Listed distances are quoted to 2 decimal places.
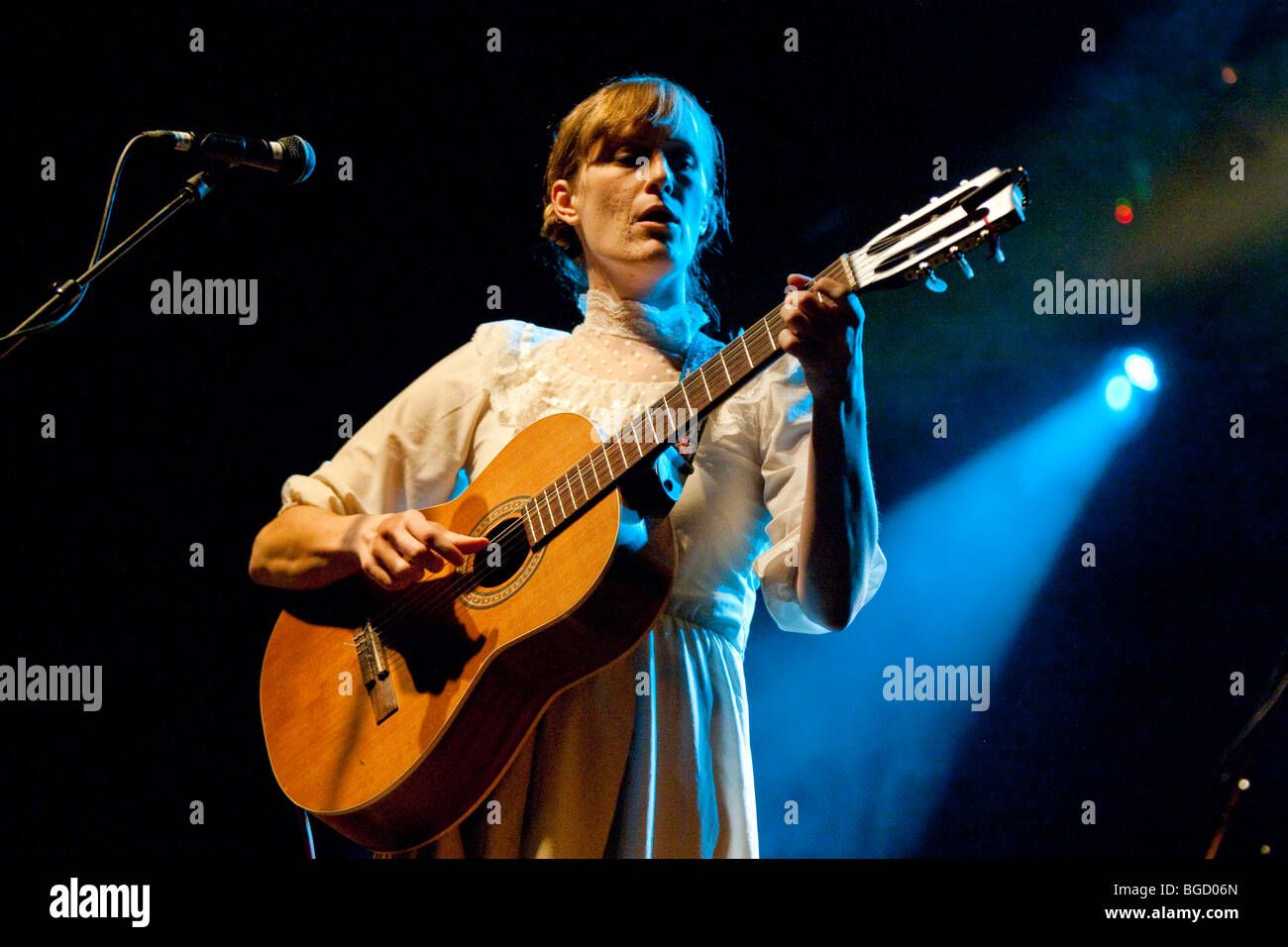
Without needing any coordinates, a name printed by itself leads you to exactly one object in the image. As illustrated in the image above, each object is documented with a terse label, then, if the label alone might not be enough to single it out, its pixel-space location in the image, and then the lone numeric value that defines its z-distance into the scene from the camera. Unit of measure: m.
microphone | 1.92
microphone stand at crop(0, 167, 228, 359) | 1.84
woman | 1.66
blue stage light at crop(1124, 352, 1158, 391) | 2.77
